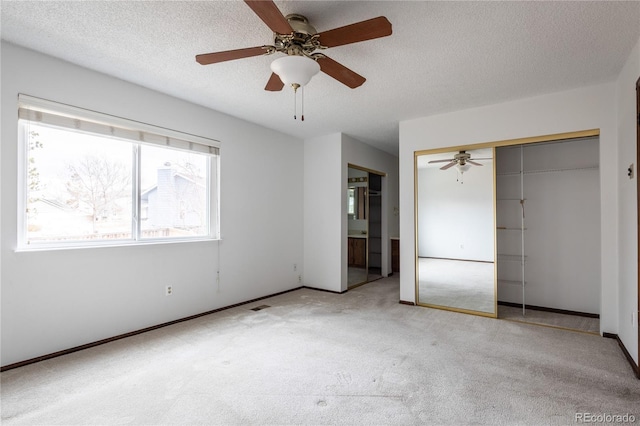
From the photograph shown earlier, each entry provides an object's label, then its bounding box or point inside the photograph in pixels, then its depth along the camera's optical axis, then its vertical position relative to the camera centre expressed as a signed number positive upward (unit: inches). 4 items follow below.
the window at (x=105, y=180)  108.2 +13.7
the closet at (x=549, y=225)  150.6 -5.2
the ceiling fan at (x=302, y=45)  71.0 +41.5
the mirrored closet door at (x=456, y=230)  160.4 -8.3
